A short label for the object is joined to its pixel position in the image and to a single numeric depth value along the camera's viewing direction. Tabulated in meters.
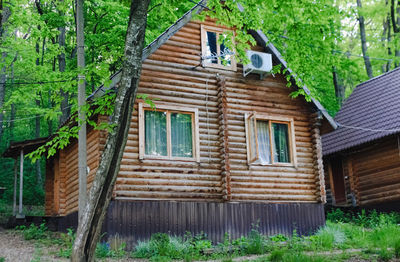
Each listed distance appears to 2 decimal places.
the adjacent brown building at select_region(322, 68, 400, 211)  21.62
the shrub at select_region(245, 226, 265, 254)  14.57
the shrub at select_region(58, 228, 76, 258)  13.55
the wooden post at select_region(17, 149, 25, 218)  19.89
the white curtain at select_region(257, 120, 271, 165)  17.55
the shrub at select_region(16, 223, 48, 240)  17.31
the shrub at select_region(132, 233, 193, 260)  13.74
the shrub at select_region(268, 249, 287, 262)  12.21
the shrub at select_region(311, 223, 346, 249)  15.12
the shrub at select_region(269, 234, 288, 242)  16.60
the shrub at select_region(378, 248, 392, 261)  12.13
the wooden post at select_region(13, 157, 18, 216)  21.45
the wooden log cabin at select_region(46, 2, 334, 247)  15.24
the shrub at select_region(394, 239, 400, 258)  12.30
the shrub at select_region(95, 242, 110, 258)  13.40
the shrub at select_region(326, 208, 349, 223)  22.52
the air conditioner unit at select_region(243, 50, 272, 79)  17.38
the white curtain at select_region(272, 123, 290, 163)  17.89
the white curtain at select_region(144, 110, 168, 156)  15.70
